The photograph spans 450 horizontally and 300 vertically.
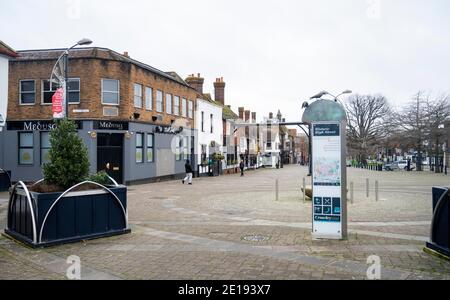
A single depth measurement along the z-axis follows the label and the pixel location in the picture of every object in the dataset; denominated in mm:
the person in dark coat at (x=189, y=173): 24391
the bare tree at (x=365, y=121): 62906
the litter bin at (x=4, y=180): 20381
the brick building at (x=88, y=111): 22641
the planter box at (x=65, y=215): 7668
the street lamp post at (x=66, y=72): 14383
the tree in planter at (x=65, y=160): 8500
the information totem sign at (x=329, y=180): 8289
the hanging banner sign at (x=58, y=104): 14555
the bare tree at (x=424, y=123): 39562
